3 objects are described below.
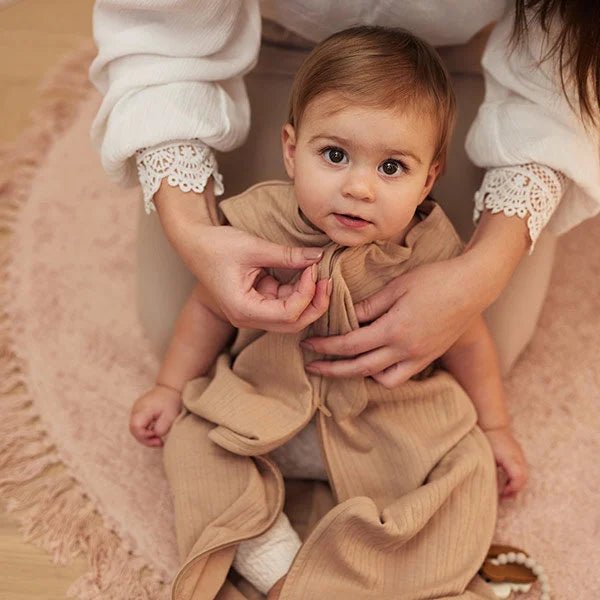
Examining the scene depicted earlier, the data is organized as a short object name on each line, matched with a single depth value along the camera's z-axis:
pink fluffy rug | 1.03
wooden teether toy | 0.99
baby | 0.83
